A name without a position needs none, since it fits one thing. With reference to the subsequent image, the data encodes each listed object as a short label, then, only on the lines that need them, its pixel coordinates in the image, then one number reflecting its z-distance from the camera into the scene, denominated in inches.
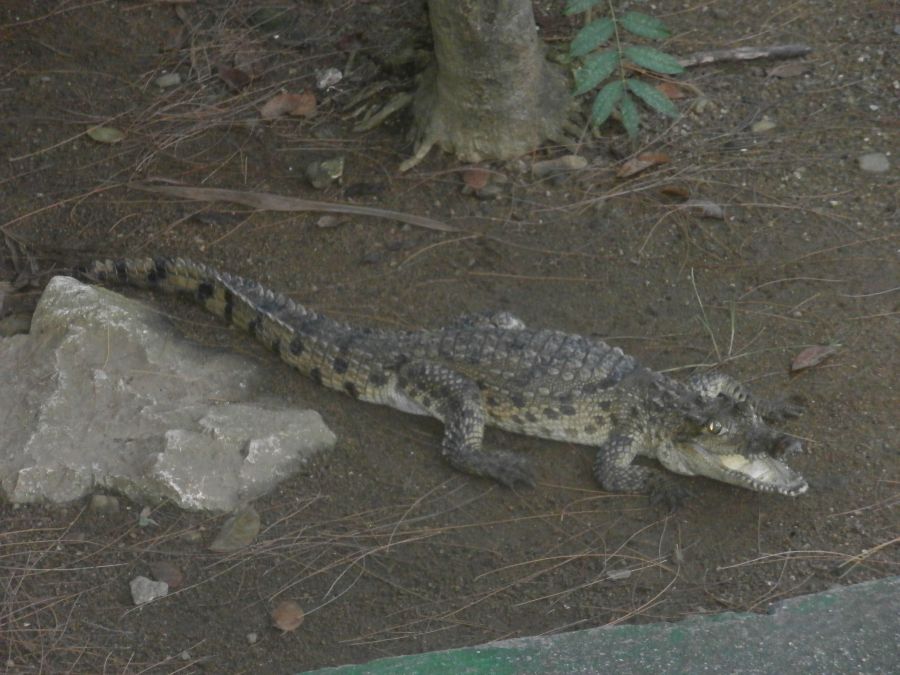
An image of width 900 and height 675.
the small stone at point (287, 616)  280.1
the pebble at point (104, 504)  308.7
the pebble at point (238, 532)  299.4
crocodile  321.1
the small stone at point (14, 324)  364.2
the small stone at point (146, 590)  287.1
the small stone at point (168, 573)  291.5
